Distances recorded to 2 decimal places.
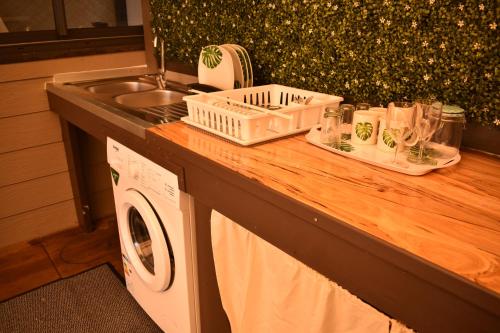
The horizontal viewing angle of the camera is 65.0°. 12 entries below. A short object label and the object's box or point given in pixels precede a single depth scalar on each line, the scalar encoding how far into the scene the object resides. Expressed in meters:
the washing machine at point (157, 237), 1.33
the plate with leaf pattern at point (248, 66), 1.68
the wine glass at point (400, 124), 1.06
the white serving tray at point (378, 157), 1.00
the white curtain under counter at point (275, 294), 0.83
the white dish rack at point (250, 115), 1.18
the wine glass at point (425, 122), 1.05
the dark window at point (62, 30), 2.09
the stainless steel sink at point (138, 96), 1.53
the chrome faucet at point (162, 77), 2.08
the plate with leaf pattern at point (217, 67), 1.65
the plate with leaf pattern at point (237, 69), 1.65
